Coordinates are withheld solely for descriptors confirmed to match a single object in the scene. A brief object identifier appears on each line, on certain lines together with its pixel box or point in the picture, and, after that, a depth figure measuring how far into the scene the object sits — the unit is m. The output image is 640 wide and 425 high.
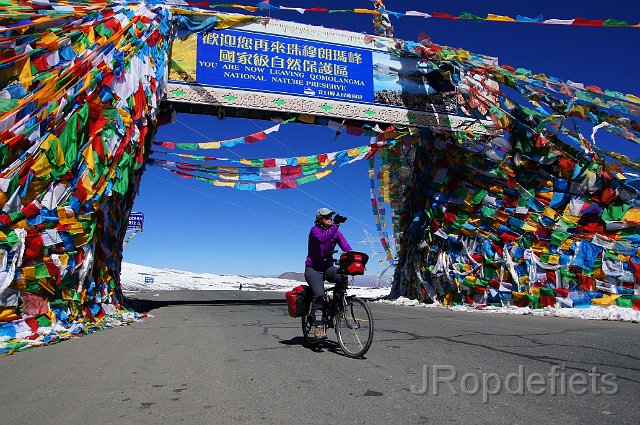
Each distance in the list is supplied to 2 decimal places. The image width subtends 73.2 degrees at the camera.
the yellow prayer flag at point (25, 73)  7.11
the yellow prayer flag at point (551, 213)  12.52
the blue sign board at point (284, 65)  13.41
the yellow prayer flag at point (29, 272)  6.45
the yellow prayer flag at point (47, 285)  6.75
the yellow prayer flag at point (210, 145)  13.21
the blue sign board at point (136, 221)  35.28
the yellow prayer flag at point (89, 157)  7.84
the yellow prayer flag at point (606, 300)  11.20
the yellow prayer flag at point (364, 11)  12.71
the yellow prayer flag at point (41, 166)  6.76
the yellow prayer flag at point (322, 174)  14.10
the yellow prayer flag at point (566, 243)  12.09
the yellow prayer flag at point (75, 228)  7.42
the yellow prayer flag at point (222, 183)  13.12
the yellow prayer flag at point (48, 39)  7.56
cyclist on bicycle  5.61
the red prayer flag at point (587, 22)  11.25
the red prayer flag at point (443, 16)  12.22
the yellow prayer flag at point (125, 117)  8.99
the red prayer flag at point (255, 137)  13.88
